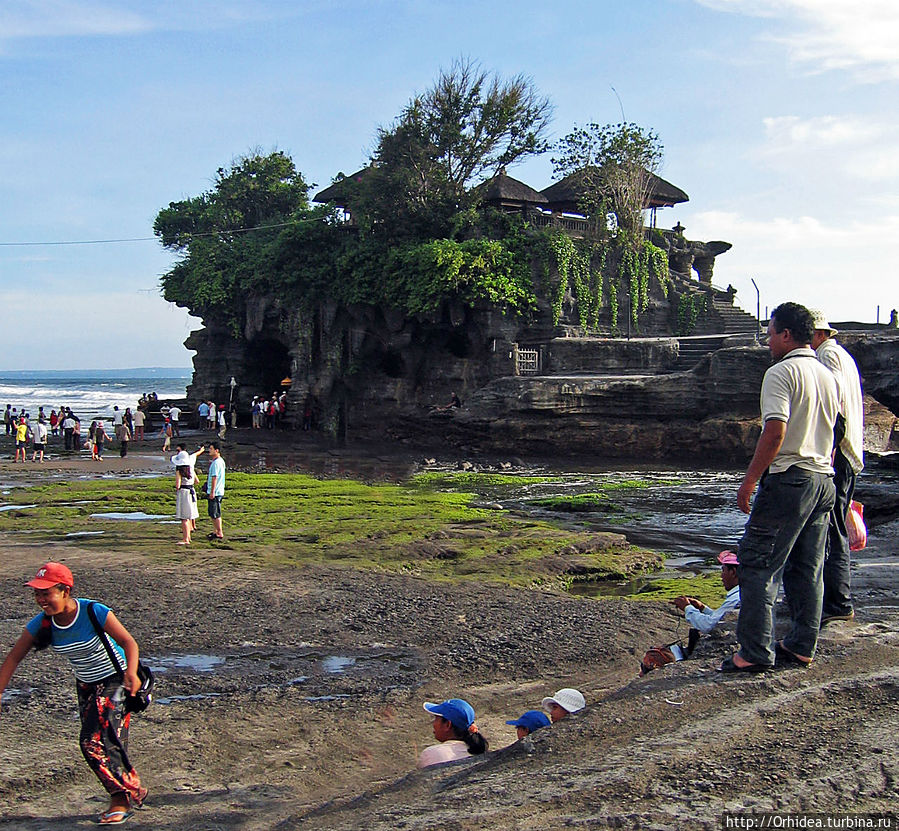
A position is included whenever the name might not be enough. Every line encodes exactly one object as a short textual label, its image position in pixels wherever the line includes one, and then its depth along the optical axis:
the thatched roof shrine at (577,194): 37.44
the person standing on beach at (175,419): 34.41
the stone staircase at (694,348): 30.86
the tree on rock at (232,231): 38.47
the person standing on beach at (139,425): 35.34
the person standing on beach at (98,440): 28.77
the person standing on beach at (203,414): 36.34
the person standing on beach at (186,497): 13.84
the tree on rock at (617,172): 36.16
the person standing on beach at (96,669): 4.86
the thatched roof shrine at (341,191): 36.91
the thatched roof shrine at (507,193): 35.56
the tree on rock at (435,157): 34.81
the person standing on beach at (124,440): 29.88
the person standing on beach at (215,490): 14.12
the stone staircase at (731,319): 35.35
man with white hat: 5.50
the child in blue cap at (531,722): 5.25
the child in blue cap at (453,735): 5.07
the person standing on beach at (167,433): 31.96
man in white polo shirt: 4.88
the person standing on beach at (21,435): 27.80
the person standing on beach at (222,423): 34.25
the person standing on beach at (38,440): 28.69
